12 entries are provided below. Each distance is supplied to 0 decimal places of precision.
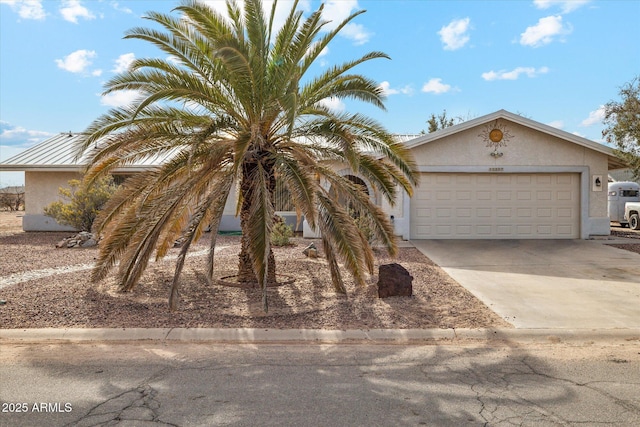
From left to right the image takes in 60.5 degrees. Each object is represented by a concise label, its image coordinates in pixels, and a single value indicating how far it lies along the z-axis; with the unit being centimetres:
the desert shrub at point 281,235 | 1573
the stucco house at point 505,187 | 1728
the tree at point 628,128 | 1648
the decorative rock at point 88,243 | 1654
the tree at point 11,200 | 3991
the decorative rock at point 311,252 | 1338
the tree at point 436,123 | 4259
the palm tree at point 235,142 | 831
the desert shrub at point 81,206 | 1814
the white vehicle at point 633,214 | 2355
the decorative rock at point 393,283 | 914
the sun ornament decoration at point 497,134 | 1722
